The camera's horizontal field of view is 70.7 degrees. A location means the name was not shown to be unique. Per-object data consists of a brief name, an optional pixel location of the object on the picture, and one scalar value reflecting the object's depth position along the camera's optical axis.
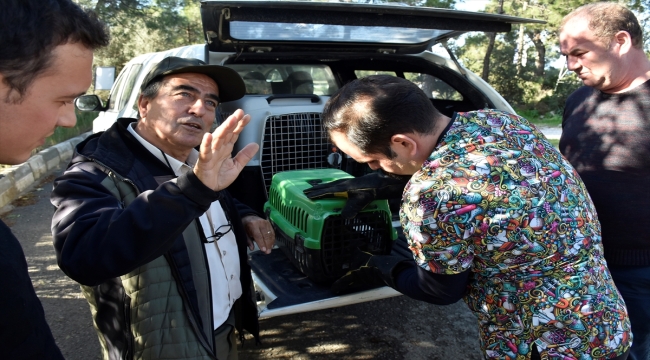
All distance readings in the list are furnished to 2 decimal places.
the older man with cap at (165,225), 1.34
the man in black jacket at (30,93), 0.95
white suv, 2.64
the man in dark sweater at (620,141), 2.15
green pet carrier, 2.74
